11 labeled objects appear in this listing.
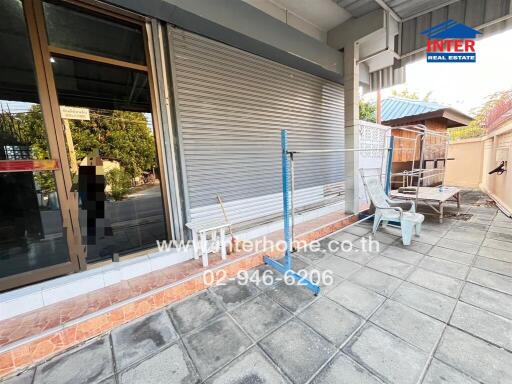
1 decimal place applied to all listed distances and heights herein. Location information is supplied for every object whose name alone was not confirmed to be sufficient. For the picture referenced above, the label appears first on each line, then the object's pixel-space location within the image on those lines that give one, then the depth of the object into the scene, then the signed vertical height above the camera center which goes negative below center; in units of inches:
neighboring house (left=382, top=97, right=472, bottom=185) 272.1 +46.2
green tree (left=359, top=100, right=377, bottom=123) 550.6 +122.9
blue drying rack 93.9 -48.5
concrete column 165.6 +30.3
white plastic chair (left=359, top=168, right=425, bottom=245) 134.6 -39.2
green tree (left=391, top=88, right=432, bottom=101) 866.5 +251.6
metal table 174.1 -35.7
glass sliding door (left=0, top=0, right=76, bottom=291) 82.5 +4.8
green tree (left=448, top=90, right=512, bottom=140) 587.8 +82.8
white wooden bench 104.3 -37.5
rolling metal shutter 116.1 +26.9
